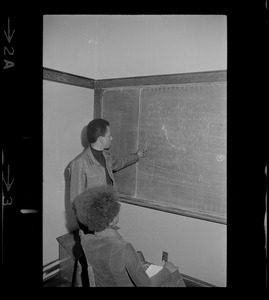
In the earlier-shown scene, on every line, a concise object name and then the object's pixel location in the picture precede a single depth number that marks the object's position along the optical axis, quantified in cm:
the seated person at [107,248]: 136
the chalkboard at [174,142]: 215
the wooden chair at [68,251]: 240
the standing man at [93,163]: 232
